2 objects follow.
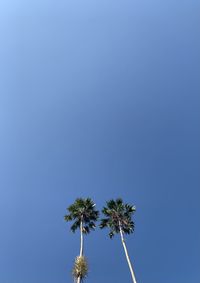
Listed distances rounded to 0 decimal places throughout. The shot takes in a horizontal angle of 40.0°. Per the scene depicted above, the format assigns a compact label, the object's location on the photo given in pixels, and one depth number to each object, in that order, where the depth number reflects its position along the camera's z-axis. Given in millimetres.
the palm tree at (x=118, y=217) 40281
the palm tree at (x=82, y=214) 40281
